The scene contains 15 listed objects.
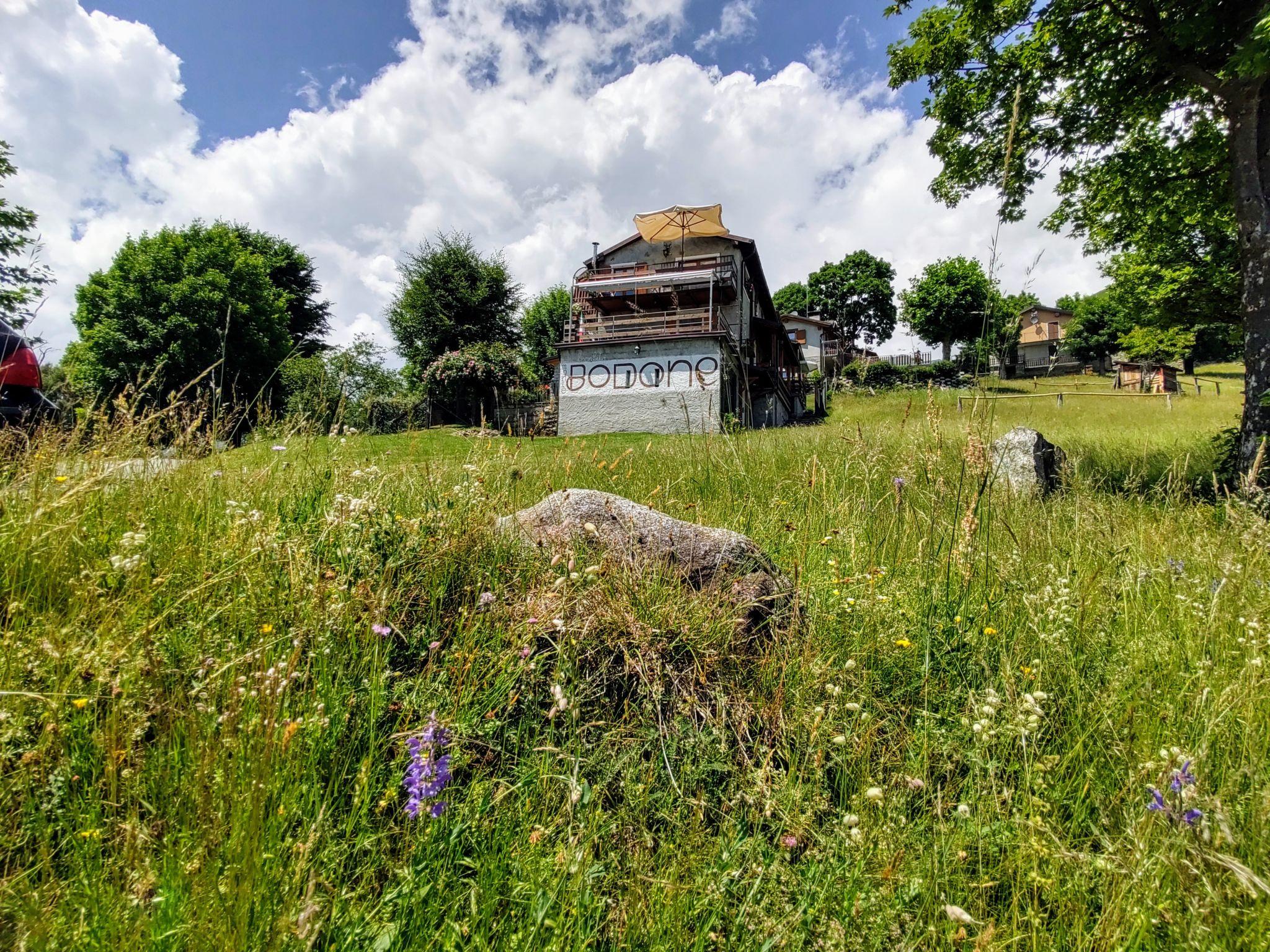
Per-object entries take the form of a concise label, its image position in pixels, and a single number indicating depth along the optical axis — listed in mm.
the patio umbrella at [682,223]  25672
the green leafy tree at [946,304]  46406
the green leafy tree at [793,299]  61375
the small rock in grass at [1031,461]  5387
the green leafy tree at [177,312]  26547
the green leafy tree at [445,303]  35906
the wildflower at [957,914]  1019
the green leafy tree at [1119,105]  5836
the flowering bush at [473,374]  27656
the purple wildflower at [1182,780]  1087
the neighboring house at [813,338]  49812
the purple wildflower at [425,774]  1232
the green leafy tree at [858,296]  58406
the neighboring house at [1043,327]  62281
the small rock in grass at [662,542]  2438
